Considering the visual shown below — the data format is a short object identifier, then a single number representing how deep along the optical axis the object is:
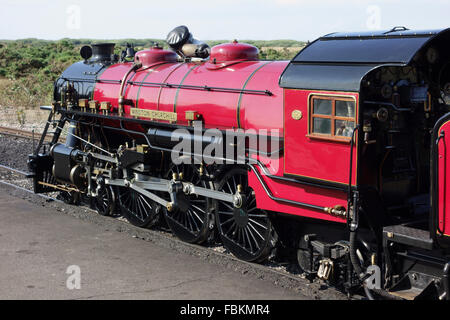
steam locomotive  6.32
